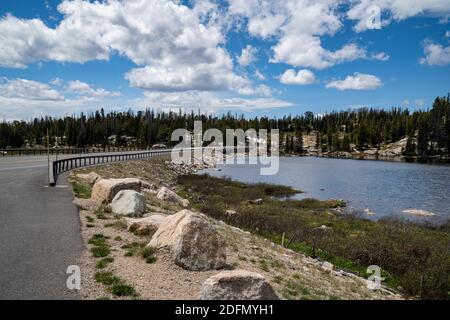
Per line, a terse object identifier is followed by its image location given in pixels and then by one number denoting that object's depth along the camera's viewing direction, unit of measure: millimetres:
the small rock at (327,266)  14016
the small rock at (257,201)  34575
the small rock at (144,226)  13273
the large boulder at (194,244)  10094
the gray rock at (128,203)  16172
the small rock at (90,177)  27812
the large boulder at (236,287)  7363
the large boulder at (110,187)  18312
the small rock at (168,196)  25266
